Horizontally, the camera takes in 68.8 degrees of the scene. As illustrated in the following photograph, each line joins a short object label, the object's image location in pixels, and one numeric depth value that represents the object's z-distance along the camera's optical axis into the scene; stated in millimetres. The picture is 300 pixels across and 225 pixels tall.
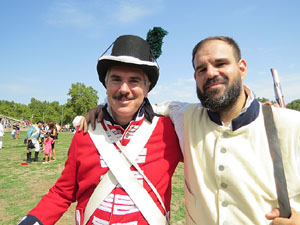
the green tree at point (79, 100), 58269
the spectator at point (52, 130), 10884
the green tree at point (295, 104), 78088
